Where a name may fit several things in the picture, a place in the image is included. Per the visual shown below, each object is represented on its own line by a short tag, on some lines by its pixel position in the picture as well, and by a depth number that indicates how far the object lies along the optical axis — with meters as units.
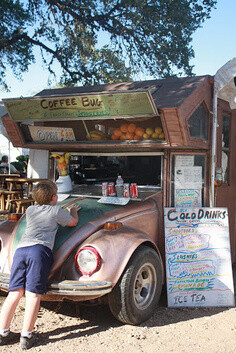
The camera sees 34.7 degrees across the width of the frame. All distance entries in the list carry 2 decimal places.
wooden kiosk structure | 4.20
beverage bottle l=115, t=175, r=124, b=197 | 4.93
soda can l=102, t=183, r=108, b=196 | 4.92
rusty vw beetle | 3.43
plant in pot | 5.34
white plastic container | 5.31
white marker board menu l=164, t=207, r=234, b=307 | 4.32
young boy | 3.29
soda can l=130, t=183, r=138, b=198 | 4.69
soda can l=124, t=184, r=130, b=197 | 4.72
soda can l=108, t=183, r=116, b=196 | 4.93
